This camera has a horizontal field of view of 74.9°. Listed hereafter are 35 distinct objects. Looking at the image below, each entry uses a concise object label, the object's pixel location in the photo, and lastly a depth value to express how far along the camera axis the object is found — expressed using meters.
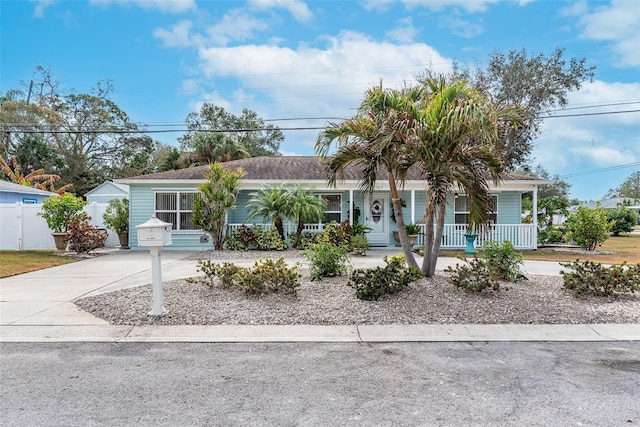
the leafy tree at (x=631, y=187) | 73.50
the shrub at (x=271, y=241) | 14.76
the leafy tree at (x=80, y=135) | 33.31
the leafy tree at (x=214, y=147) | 27.69
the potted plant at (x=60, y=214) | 15.02
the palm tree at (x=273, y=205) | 14.40
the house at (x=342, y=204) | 15.98
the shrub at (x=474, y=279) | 6.79
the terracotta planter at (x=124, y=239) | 17.00
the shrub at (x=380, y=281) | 6.56
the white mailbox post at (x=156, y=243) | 5.82
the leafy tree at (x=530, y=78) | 24.25
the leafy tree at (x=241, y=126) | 39.72
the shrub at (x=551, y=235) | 18.95
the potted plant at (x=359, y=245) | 13.84
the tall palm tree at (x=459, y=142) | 6.49
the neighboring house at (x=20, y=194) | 18.88
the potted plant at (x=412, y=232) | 15.38
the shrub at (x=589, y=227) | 16.06
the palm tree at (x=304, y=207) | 14.32
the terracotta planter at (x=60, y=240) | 15.16
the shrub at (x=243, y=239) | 14.75
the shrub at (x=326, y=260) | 8.12
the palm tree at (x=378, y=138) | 6.96
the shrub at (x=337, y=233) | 14.41
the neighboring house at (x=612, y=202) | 61.12
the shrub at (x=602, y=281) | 6.89
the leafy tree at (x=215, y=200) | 14.26
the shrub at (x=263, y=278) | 6.86
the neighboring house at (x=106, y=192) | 26.16
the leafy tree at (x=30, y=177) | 27.47
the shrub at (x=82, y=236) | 14.49
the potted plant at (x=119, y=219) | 16.95
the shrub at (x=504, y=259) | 7.77
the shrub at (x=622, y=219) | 29.57
